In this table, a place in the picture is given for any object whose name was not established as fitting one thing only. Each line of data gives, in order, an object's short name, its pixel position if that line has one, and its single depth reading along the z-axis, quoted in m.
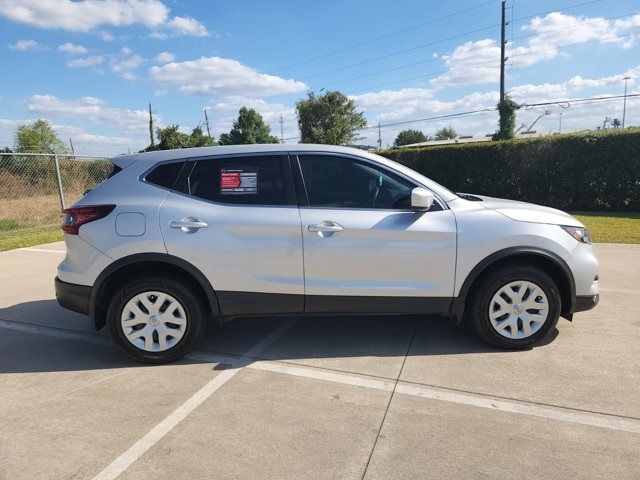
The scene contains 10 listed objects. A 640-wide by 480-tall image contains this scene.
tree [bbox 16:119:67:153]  43.72
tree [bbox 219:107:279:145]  54.19
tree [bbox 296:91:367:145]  43.06
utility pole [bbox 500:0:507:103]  26.81
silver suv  3.77
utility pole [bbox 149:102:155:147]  48.92
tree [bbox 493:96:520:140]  23.38
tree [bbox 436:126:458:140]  94.04
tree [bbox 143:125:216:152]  31.95
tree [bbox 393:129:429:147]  91.88
